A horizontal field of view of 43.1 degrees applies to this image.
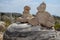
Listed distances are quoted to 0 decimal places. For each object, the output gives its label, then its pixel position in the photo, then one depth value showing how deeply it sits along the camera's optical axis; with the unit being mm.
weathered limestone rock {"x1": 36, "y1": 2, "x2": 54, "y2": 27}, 1755
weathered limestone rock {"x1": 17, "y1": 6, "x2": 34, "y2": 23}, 1941
